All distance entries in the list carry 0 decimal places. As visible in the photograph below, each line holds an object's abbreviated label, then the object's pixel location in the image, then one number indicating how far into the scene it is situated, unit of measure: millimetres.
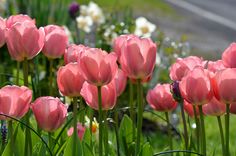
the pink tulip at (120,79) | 2869
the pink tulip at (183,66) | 2972
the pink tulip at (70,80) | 2702
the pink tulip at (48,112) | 2676
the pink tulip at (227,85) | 2606
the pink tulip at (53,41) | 3082
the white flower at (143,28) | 7748
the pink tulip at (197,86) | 2667
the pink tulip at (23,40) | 2734
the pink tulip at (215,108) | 2940
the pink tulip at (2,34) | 2873
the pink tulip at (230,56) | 2853
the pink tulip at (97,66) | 2559
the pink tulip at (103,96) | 2738
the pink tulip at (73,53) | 3039
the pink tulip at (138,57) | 2619
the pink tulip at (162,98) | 3169
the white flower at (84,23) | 8498
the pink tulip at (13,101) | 2579
